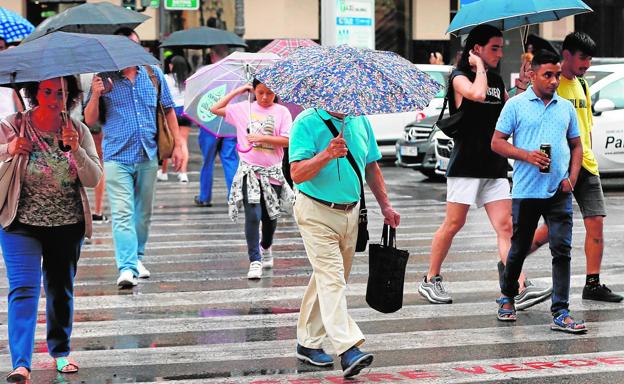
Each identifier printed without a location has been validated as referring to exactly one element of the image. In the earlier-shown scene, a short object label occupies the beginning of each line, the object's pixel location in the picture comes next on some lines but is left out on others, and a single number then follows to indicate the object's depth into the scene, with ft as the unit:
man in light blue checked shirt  31.89
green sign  84.43
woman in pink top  33.35
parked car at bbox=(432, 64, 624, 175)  55.31
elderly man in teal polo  22.03
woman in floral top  21.79
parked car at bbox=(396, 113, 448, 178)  63.54
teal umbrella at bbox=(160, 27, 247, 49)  59.62
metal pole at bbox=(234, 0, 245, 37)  88.48
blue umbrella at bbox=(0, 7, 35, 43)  34.88
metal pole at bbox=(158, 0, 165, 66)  81.91
